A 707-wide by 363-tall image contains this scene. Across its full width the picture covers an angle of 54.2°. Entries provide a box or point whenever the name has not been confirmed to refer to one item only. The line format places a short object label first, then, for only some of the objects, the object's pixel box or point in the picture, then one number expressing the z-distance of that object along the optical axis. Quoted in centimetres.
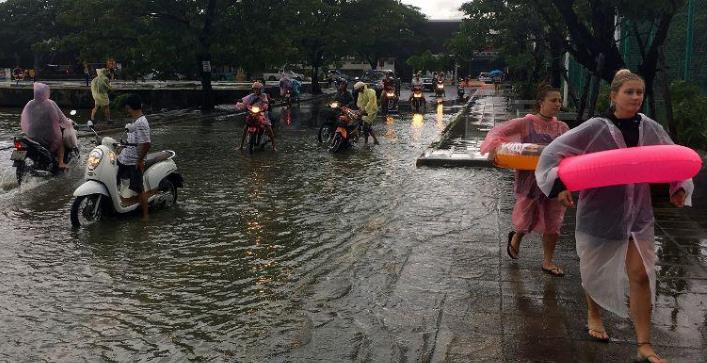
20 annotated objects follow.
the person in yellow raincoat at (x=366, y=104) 1617
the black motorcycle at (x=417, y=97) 3125
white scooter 796
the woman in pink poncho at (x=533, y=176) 591
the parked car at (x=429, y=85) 5395
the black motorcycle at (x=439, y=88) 4197
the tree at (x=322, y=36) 4086
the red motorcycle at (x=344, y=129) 1492
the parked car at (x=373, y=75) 5206
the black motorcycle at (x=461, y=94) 3912
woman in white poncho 418
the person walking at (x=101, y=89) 2062
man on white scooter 820
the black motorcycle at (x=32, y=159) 1116
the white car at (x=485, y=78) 7338
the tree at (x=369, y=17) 4409
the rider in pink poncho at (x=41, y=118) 1159
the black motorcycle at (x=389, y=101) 2769
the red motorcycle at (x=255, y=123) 1515
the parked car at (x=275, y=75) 6106
